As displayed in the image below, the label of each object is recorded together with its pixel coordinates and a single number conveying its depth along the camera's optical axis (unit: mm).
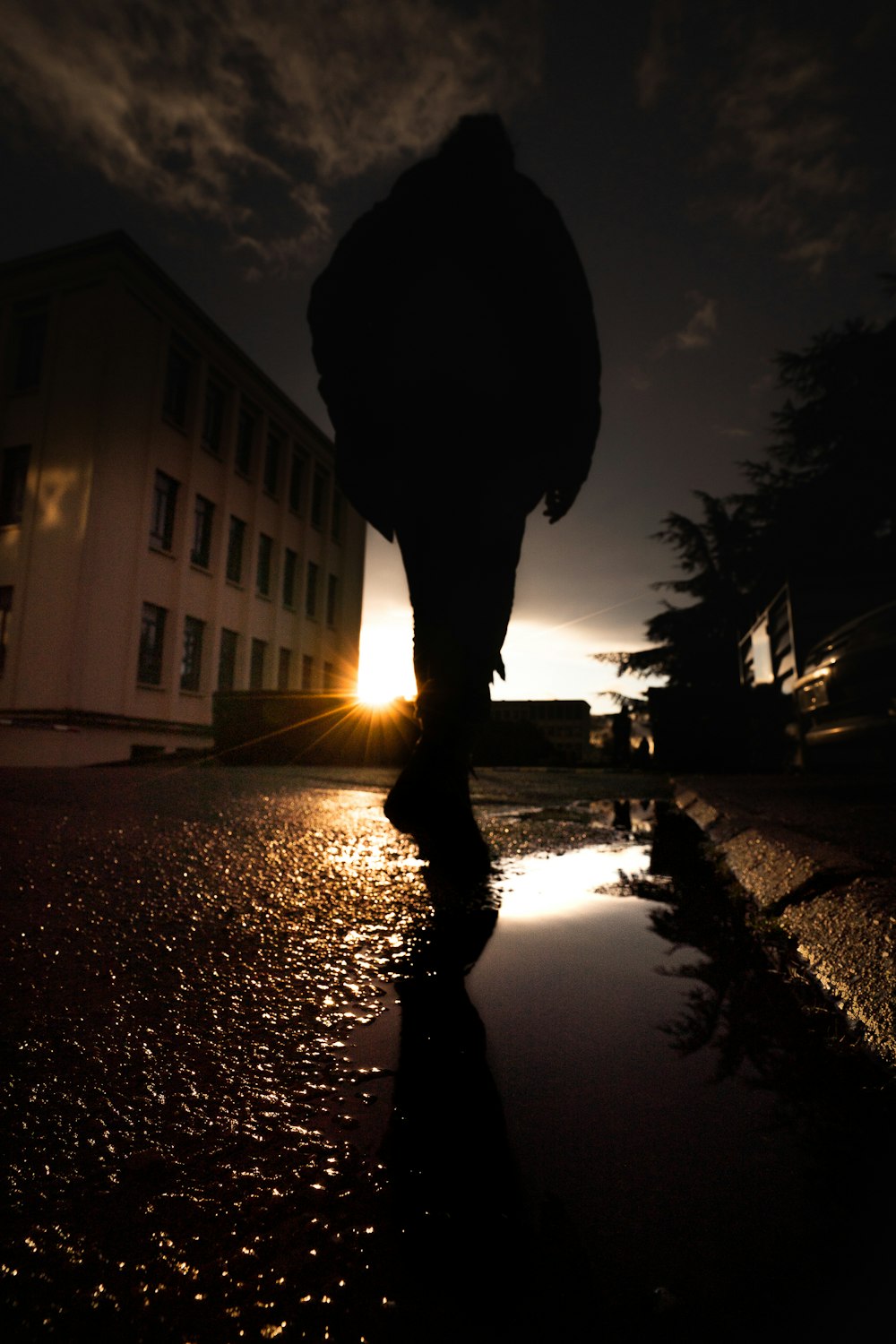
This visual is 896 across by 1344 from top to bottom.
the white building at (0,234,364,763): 14570
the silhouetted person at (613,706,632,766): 12570
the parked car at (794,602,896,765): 5957
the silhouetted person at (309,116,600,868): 2537
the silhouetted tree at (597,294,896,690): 14062
